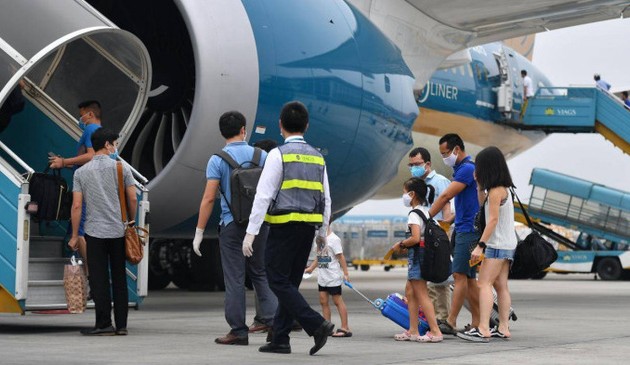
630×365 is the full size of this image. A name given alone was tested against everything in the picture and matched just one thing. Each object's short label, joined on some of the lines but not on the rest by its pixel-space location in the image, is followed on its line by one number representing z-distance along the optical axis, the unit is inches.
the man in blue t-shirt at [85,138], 765.6
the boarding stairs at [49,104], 708.7
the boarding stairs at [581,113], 1999.3
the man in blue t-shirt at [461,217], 741.3
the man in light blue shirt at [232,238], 666.8
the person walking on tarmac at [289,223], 604.1
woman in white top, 707.4
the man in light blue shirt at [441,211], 805.2
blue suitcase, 743.1
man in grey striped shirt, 710.5
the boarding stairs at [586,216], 2359.7
